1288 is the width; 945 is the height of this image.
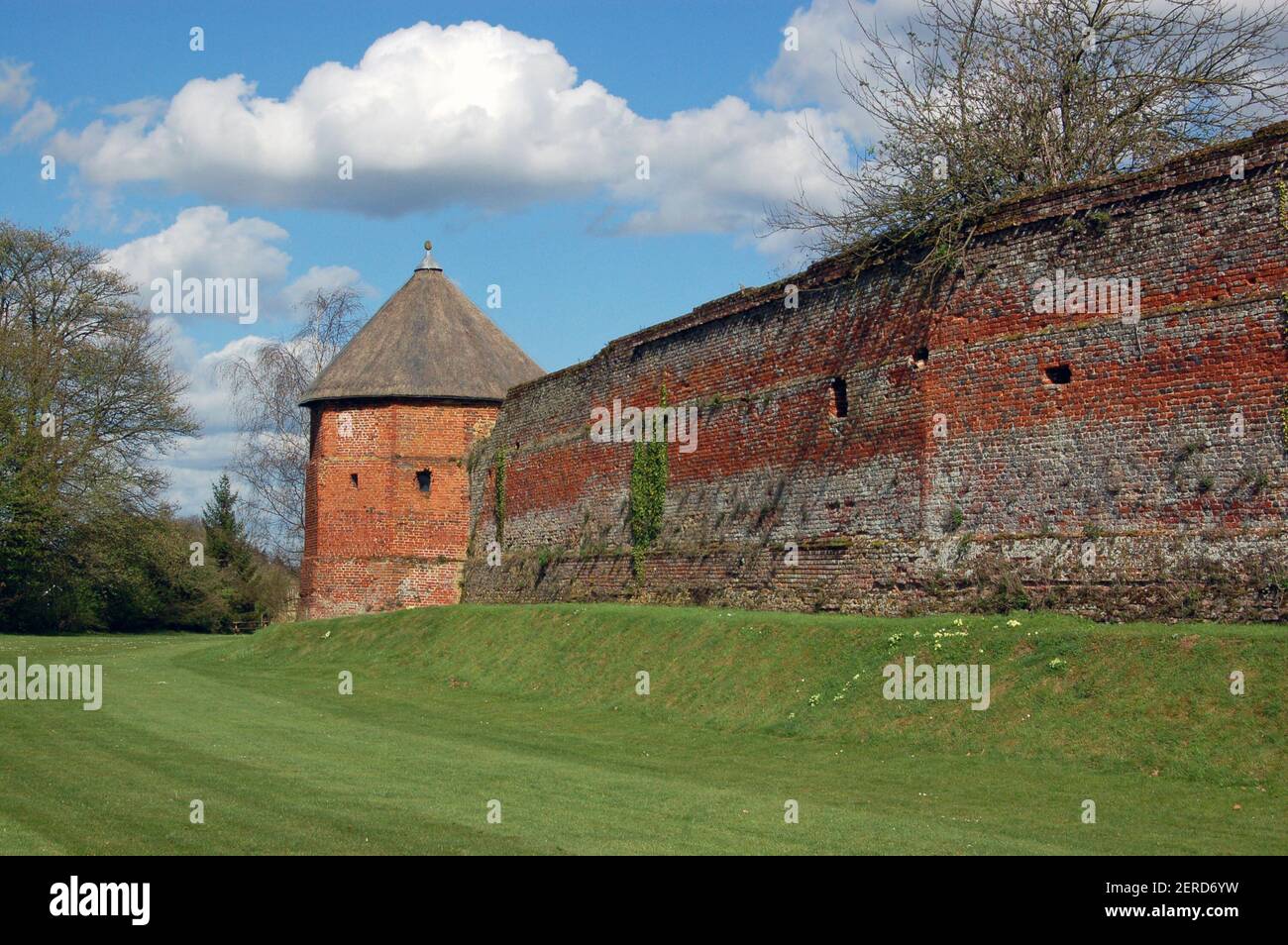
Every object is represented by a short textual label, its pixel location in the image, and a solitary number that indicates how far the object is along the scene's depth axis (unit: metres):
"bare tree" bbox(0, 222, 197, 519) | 40.03
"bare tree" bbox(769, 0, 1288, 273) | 21.53
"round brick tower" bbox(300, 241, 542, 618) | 35.16
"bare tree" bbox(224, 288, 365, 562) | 51.10
